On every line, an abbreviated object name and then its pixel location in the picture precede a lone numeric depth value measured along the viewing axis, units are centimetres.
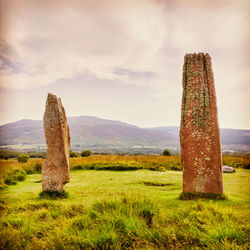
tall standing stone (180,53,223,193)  688
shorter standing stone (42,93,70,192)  785
